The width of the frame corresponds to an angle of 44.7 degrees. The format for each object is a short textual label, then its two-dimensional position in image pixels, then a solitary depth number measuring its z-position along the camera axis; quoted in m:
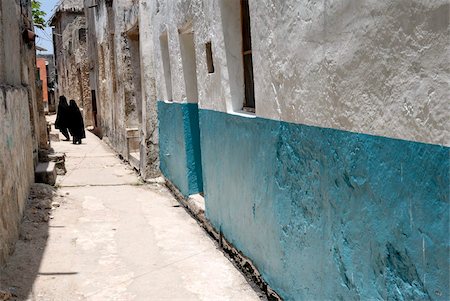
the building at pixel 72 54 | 20.17
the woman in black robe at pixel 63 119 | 16.58
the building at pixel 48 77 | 35.04
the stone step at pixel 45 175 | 8.22
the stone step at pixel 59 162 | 9.83
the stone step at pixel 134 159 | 10.18
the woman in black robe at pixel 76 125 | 15.96
